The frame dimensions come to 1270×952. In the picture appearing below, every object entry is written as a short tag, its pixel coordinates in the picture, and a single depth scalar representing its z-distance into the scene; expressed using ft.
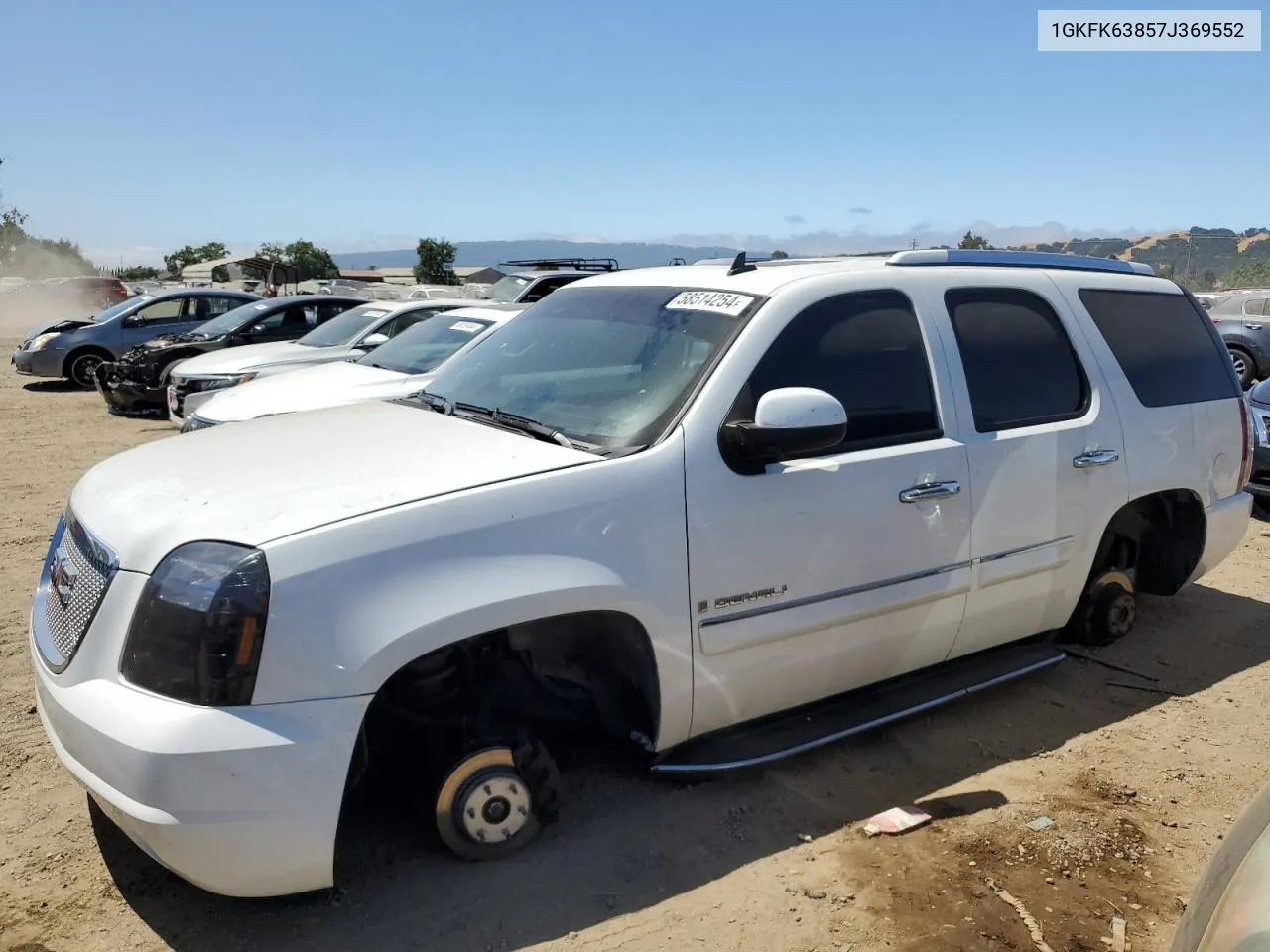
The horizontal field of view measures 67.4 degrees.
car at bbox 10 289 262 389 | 51.21
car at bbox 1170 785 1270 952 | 5.41
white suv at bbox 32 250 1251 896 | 7.77
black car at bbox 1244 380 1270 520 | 24.13
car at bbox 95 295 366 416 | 40.70
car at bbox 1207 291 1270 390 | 52.44
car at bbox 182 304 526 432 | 24.62
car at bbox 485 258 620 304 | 42.78
